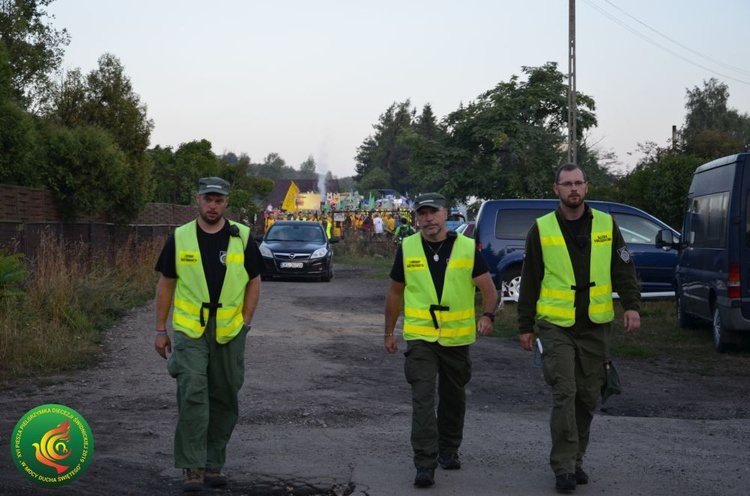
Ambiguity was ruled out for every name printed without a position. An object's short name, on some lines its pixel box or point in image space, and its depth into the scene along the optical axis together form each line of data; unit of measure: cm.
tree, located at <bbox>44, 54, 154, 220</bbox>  2400
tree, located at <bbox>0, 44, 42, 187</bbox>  1691
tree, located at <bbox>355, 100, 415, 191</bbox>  11981
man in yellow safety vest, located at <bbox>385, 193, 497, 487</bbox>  724
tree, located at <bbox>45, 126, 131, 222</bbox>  1967
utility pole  2920
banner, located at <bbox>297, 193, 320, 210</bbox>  6069
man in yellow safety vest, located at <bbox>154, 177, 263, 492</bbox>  685
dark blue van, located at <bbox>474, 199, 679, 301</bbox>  1936
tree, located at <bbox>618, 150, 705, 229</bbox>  2673
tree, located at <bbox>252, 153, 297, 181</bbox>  18560
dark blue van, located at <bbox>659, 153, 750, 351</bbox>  1294
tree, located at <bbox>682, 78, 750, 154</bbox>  7962
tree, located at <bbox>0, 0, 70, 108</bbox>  3672
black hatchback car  2803
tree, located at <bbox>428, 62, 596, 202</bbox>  3694
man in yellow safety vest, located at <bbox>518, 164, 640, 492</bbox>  697
